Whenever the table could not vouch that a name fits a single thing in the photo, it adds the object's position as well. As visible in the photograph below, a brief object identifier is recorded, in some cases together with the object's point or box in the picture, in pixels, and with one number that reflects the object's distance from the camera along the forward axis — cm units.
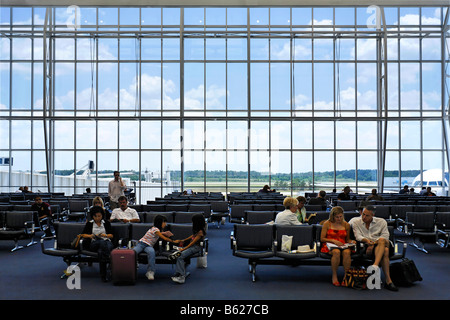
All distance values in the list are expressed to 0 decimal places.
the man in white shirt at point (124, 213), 802
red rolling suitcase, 561
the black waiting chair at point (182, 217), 877
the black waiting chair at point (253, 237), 652
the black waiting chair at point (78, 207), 1195
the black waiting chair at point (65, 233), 655
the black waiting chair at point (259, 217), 861
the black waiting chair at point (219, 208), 1180
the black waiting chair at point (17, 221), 847
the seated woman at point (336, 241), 577
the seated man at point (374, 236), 569
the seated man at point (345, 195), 1221
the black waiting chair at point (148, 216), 828
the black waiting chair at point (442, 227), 809
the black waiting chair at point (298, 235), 643
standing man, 1116
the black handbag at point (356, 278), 547
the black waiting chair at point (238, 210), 1049
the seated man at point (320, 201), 1055
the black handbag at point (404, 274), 561
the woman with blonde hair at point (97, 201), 816
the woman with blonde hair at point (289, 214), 699
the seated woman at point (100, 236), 592
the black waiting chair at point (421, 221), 856
